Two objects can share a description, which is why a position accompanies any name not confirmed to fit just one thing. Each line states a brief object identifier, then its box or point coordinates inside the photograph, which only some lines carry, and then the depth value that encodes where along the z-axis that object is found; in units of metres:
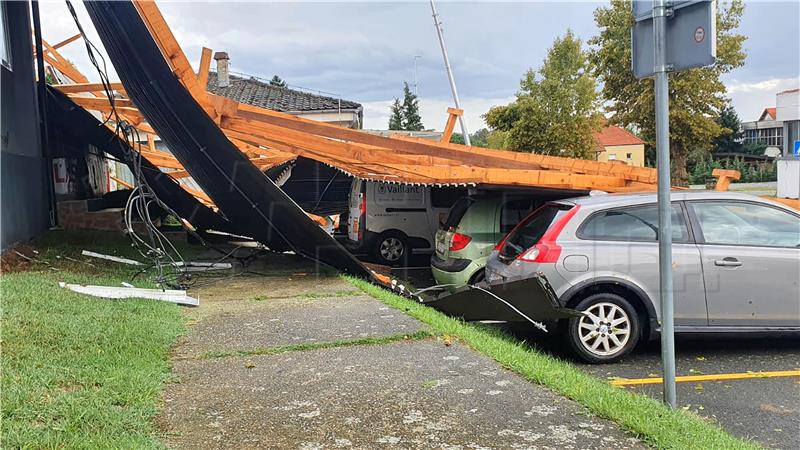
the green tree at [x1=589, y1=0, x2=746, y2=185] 23.09
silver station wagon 5.39
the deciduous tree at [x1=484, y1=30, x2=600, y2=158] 26.98
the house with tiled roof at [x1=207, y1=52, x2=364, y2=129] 25.25
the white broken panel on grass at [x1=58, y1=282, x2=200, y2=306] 6.18
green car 7.50
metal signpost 3.60
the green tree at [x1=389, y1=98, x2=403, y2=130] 67.96
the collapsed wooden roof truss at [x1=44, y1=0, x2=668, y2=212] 7.88
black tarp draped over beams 6.88
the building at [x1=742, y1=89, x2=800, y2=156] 30.19
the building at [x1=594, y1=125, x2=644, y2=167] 60.53
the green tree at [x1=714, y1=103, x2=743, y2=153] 61.25
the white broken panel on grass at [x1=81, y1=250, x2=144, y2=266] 8.49
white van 11.02
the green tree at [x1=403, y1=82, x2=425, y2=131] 67.50
